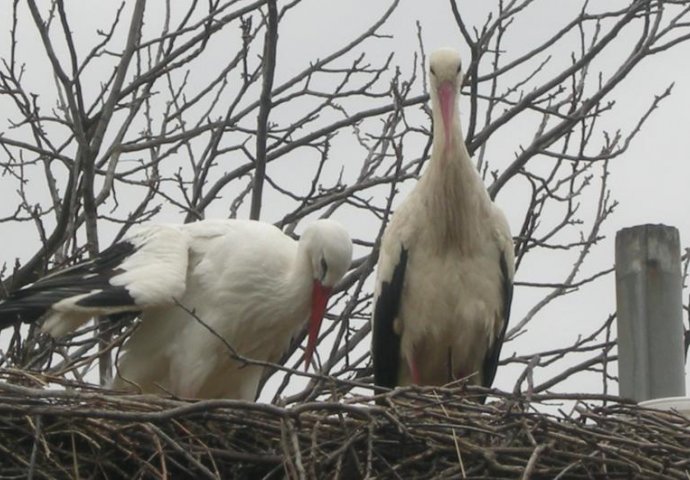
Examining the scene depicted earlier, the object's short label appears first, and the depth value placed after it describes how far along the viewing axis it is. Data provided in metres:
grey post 12.41
